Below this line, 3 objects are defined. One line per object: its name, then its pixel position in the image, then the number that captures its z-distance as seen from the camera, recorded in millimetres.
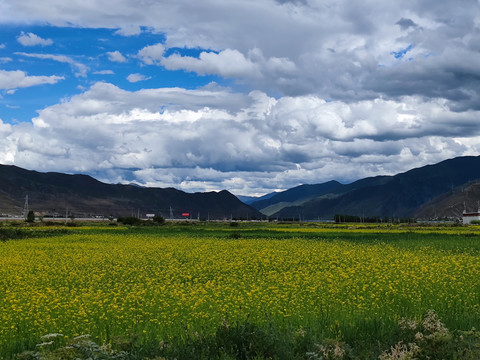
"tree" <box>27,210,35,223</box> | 126512
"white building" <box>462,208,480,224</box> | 156250
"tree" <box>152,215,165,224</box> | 138875
